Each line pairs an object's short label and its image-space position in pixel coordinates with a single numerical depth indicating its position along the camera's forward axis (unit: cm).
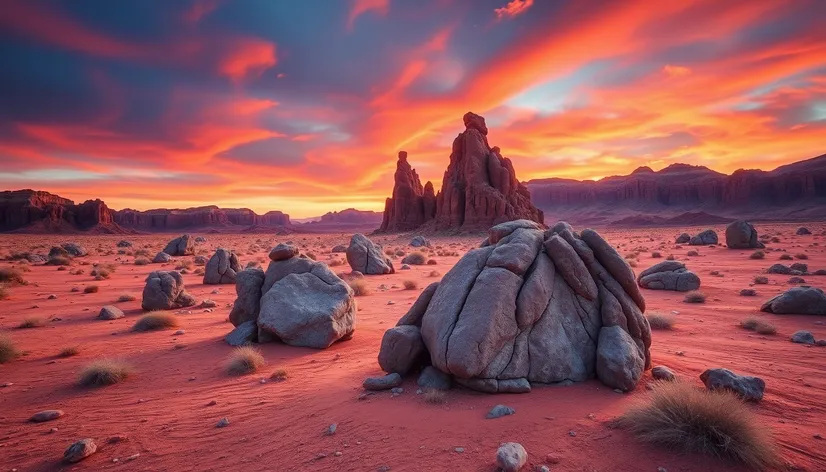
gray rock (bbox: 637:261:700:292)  1577
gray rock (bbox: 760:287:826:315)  1105
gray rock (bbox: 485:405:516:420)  538
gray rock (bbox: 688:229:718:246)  3766
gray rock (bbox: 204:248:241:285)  1952
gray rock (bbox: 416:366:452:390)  641
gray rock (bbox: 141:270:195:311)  1375
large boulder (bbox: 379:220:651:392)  613
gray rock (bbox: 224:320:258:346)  975
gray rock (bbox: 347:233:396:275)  2245
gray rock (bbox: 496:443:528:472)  418
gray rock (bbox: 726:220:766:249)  3061
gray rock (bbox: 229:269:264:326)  1054
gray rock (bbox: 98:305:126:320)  1272
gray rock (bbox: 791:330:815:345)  862
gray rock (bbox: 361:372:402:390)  654
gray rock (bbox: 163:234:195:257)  3659
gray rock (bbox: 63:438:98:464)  492
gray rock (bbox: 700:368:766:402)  552
